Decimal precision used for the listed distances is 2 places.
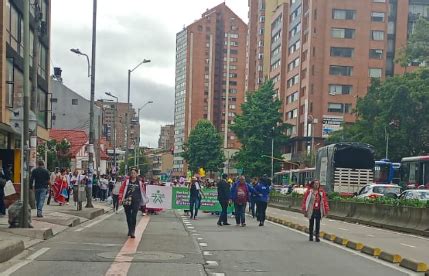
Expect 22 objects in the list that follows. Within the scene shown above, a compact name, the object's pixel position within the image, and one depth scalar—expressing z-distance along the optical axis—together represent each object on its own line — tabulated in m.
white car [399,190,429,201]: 24.52
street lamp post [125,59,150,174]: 46.52
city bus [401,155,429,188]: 36.78
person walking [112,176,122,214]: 26.89
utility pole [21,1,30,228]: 14.57
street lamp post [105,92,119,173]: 52.64
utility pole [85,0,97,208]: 25.50
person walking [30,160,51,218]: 18.50
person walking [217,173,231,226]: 20.55
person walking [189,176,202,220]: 23.42
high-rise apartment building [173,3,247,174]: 154.75
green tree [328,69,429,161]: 48.75
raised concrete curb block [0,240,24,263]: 10.47
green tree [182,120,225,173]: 94.62
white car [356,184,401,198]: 28.39
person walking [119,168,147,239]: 14.77
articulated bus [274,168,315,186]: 52.48
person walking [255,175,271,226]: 20.75
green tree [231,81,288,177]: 72.19
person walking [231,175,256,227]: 20.34
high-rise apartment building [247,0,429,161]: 80.38
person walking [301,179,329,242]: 15.59
